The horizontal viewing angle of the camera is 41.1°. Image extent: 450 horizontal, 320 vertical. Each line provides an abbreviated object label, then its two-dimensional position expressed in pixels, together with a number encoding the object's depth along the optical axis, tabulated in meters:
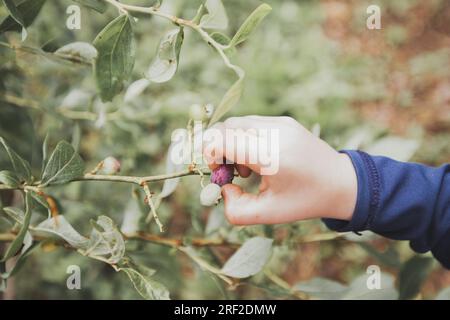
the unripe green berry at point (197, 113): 0.53
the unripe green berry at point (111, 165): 0.57
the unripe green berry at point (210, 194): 0.51
